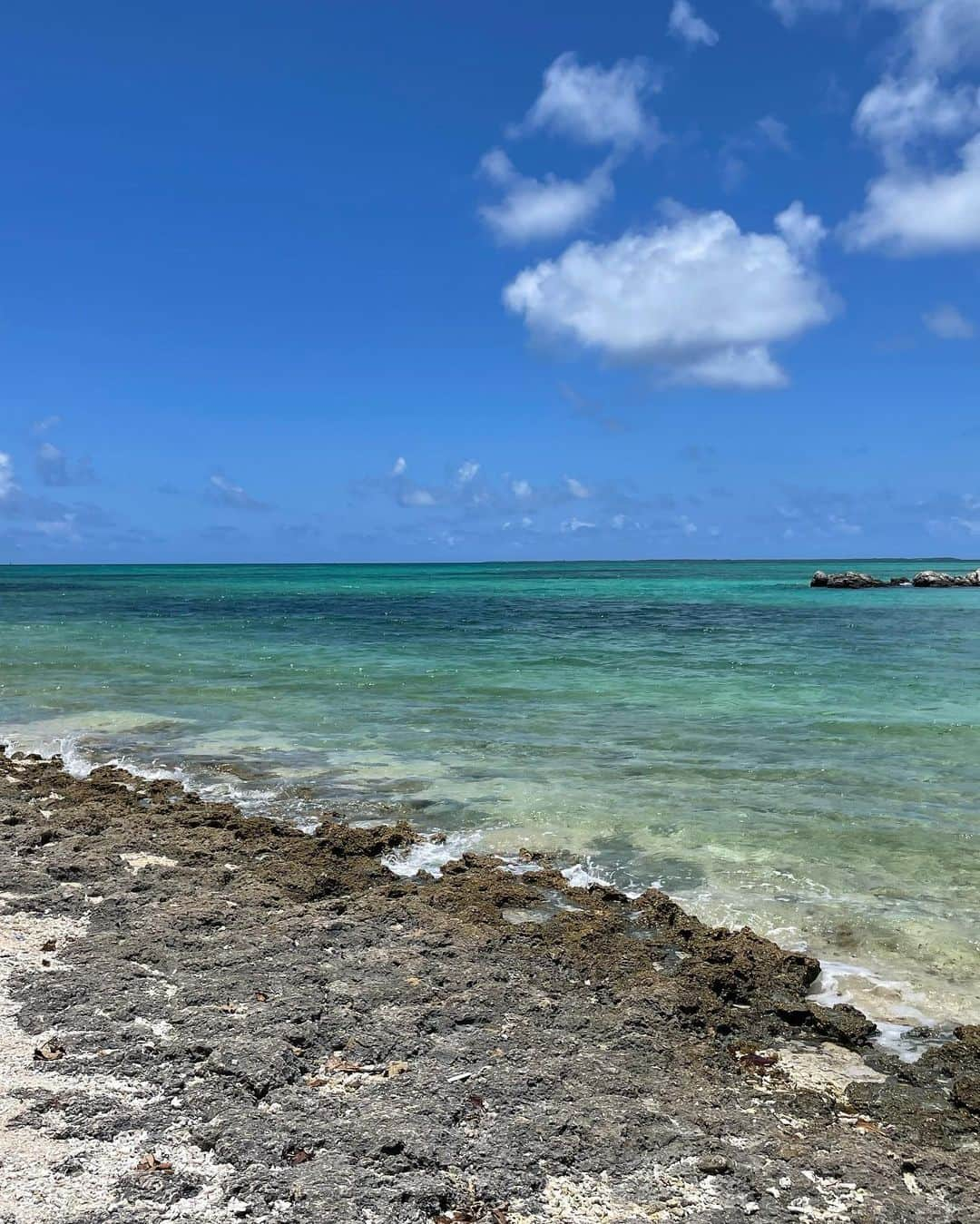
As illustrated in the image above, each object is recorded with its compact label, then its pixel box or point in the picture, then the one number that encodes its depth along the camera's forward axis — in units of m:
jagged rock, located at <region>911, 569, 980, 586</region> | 76.62
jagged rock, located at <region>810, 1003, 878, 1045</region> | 5.20
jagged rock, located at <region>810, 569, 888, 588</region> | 75.88
